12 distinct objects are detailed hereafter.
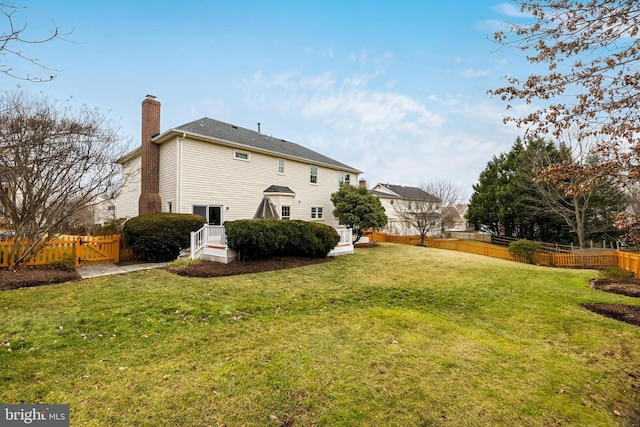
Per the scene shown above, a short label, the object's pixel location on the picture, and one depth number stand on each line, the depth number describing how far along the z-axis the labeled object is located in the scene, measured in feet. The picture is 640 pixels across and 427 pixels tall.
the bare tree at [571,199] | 65.26
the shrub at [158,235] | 35.78
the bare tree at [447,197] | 85.30
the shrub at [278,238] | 34.19
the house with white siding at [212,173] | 45.01
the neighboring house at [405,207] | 78.74
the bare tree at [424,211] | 77.46
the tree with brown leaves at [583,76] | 10.98
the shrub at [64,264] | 30.96
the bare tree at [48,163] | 26.63
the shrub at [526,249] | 59.93
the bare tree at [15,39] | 9.37
